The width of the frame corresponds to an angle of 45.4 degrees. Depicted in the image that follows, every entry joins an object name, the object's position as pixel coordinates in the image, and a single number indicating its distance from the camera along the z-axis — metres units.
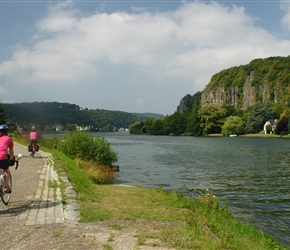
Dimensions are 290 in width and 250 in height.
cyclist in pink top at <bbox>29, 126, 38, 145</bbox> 21.60
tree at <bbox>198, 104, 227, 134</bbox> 123.32
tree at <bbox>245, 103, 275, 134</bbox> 117.94
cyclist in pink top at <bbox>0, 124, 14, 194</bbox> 8.45
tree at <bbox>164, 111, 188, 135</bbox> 141.56
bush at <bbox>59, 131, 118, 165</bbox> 23.04
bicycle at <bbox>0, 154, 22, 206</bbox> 8.46
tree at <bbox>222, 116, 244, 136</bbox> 110.56
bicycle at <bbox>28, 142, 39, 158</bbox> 21.48
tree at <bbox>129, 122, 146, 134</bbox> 167.25
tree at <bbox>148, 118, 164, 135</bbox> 150.35
